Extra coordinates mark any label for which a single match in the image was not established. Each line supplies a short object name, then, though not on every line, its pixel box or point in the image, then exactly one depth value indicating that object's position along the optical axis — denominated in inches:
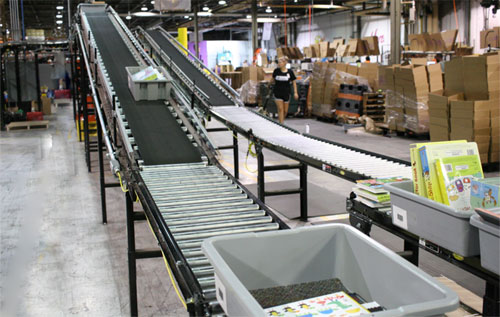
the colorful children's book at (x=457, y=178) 88.2
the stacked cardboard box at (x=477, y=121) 292.2
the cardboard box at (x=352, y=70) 508.1
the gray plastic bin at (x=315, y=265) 59.2
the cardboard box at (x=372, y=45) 556.7
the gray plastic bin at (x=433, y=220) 82.1
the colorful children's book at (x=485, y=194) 81.4
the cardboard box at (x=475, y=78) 291.6
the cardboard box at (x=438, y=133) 325.4
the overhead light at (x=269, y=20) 1136.0
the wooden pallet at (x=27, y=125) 551.0
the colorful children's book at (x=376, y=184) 112.1
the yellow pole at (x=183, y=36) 581.9
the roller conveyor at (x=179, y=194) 107.4
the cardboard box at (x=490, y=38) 439.5
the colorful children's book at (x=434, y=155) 90.0
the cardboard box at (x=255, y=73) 669.3
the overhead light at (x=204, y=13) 949.2
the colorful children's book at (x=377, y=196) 110.6
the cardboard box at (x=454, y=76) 313.4
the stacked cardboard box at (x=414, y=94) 379.2
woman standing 364.8
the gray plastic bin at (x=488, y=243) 73.9
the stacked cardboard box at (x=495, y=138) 294.8
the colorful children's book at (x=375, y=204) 109.9
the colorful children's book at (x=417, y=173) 93.4
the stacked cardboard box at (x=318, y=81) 534.6
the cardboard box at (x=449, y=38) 484.4
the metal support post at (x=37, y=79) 572.7
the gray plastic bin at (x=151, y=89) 259.1
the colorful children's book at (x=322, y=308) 62.2
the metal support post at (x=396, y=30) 443.5
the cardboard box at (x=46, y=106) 698.2
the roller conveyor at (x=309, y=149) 149.9
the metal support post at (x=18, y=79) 550.9
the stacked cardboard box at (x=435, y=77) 377.1
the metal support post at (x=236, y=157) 301.6
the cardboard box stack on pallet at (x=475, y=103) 291.0
